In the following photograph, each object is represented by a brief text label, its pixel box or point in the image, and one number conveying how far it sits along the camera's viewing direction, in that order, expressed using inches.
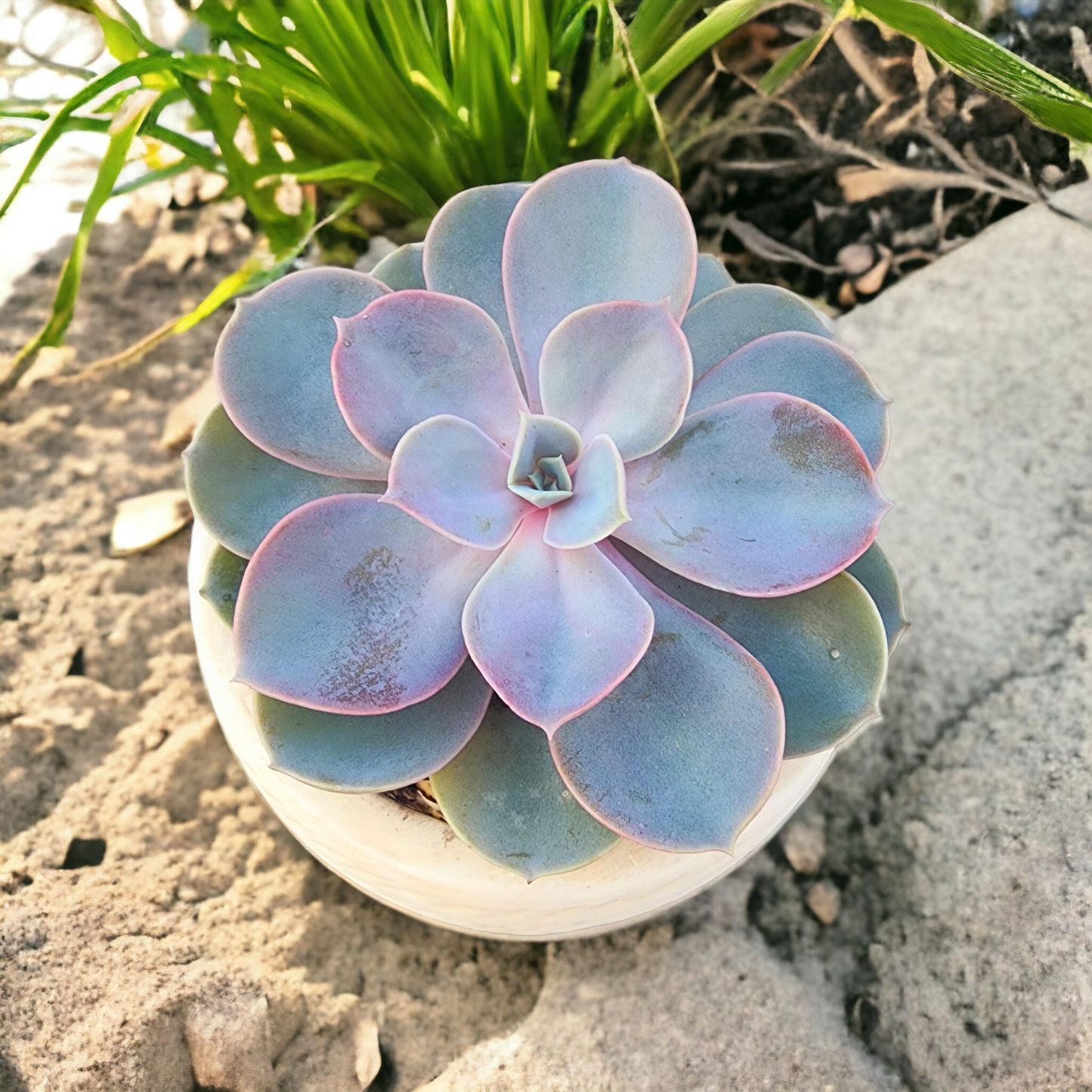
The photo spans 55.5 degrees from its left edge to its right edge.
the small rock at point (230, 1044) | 10.1
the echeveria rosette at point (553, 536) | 7.5
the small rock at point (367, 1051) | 10.7
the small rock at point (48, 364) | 14.7
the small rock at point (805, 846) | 12.1
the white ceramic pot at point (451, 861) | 8.6
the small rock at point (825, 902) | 11.8
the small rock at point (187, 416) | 14.5
